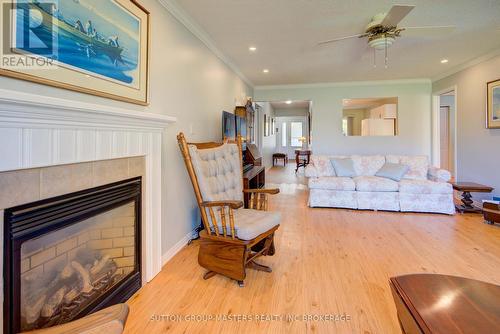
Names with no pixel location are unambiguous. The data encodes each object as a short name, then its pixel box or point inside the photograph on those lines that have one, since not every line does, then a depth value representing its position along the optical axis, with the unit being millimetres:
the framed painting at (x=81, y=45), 1103
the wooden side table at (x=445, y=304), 982
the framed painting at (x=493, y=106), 3773
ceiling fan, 2356
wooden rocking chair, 1972
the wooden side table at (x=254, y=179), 3174
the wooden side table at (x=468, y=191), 3781
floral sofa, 4027
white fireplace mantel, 1052
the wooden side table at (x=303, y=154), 9152
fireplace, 1134
